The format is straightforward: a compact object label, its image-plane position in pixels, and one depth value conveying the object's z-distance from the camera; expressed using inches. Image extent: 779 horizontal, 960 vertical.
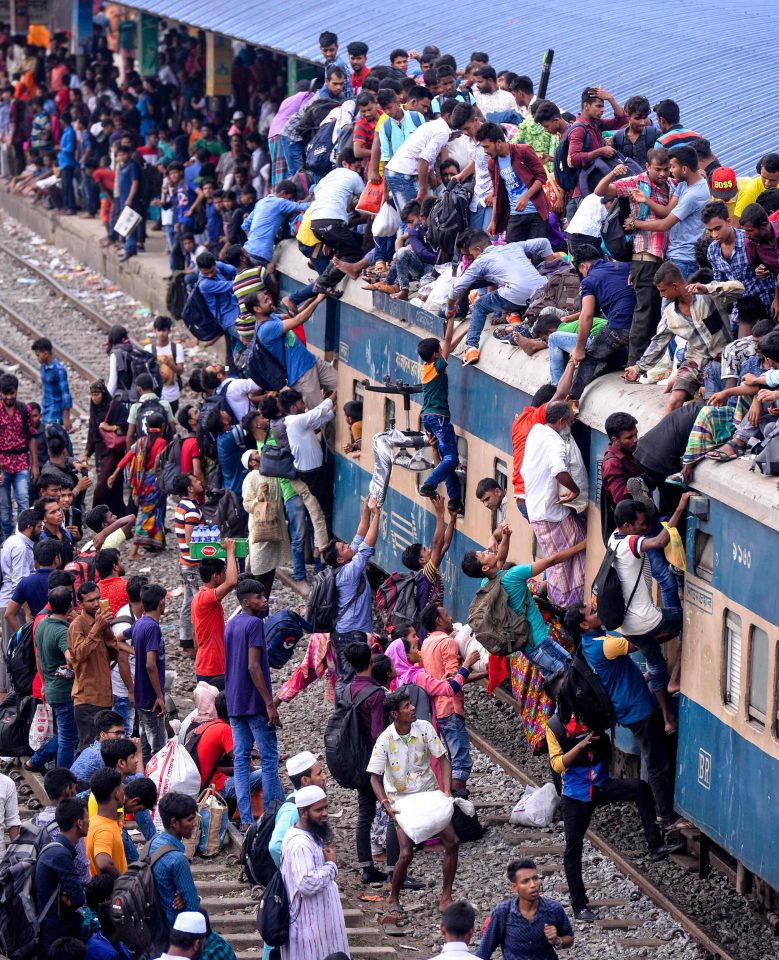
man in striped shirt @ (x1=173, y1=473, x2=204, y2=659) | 1177.4
